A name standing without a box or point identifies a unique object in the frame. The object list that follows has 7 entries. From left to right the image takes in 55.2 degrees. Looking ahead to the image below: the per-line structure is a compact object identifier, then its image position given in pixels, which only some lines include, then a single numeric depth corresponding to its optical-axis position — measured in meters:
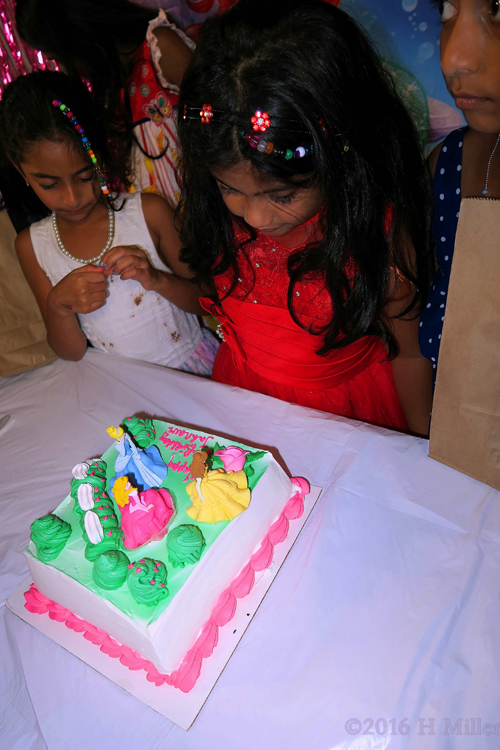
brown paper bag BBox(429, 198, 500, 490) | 0.56
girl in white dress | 1.03
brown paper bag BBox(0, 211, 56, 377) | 1.20
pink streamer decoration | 1.46
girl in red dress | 0.62
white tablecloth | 0.54
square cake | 0.57
